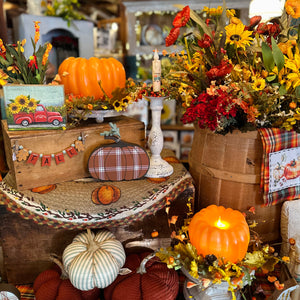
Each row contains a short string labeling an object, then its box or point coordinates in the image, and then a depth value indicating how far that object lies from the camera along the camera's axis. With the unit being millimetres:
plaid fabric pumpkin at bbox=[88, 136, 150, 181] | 1090
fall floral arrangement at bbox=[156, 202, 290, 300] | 822
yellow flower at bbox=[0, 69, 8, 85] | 963
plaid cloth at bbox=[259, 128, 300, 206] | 1021
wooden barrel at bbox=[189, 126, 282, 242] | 1076
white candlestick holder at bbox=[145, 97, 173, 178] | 1158
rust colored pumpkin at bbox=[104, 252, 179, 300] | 885
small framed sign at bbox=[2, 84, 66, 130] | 1012
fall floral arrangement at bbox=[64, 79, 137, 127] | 1092
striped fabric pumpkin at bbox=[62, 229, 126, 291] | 880
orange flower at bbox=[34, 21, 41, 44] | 1028
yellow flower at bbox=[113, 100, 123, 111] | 1082
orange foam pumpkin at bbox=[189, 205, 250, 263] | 874
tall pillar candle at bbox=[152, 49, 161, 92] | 1054
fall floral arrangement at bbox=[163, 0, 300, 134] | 924
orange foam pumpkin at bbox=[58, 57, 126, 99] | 1169
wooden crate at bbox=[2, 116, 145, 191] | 1022
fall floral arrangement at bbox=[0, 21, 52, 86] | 1011
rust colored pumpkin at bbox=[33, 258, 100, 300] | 907
